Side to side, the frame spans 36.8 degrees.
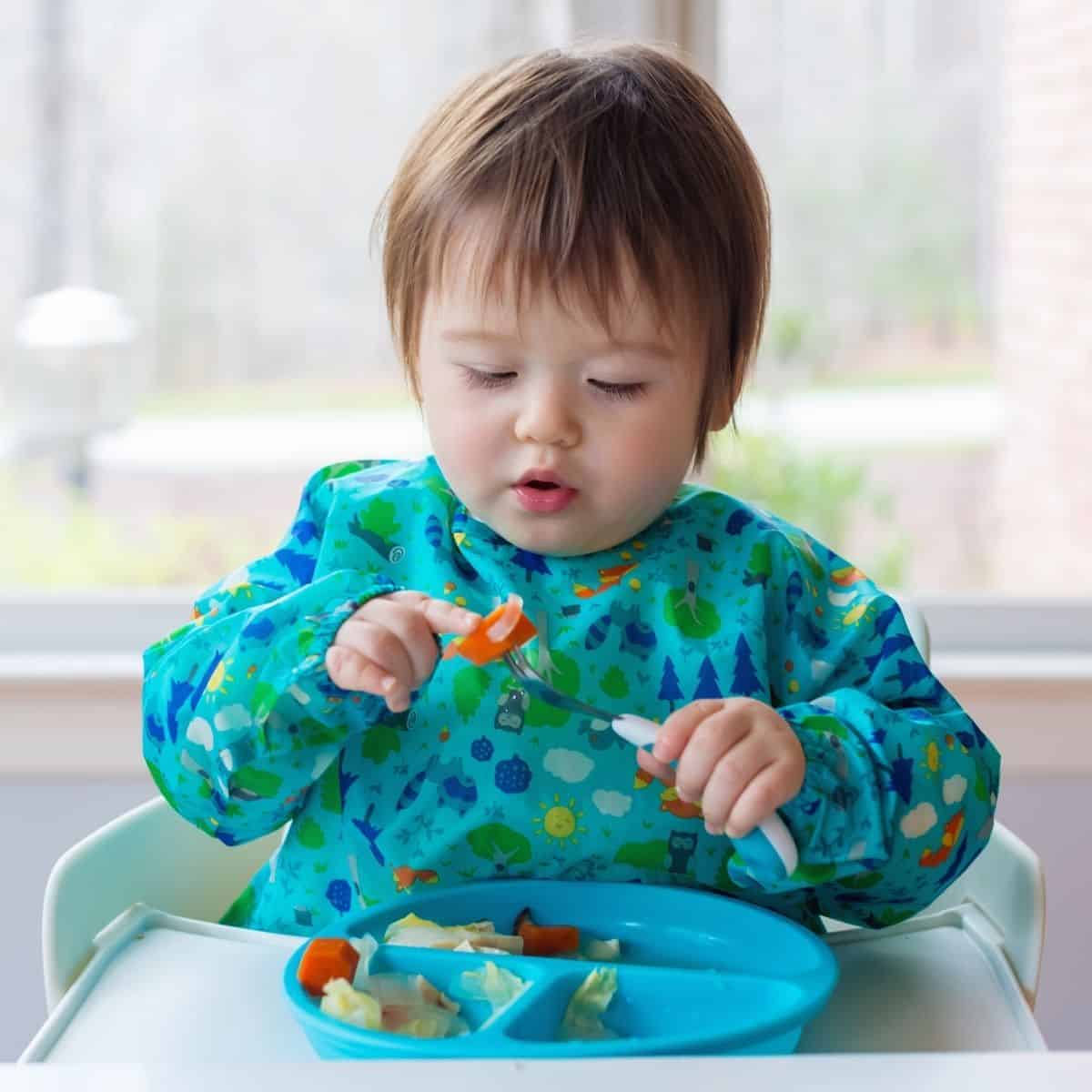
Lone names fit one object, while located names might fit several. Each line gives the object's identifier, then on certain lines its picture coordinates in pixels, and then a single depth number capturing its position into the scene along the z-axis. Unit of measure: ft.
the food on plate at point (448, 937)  2.67
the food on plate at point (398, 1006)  2.35
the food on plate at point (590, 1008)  2.53
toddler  2.95
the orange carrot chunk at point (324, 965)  2.48
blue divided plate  2.19
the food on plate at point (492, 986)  2.54
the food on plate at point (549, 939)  2.79
